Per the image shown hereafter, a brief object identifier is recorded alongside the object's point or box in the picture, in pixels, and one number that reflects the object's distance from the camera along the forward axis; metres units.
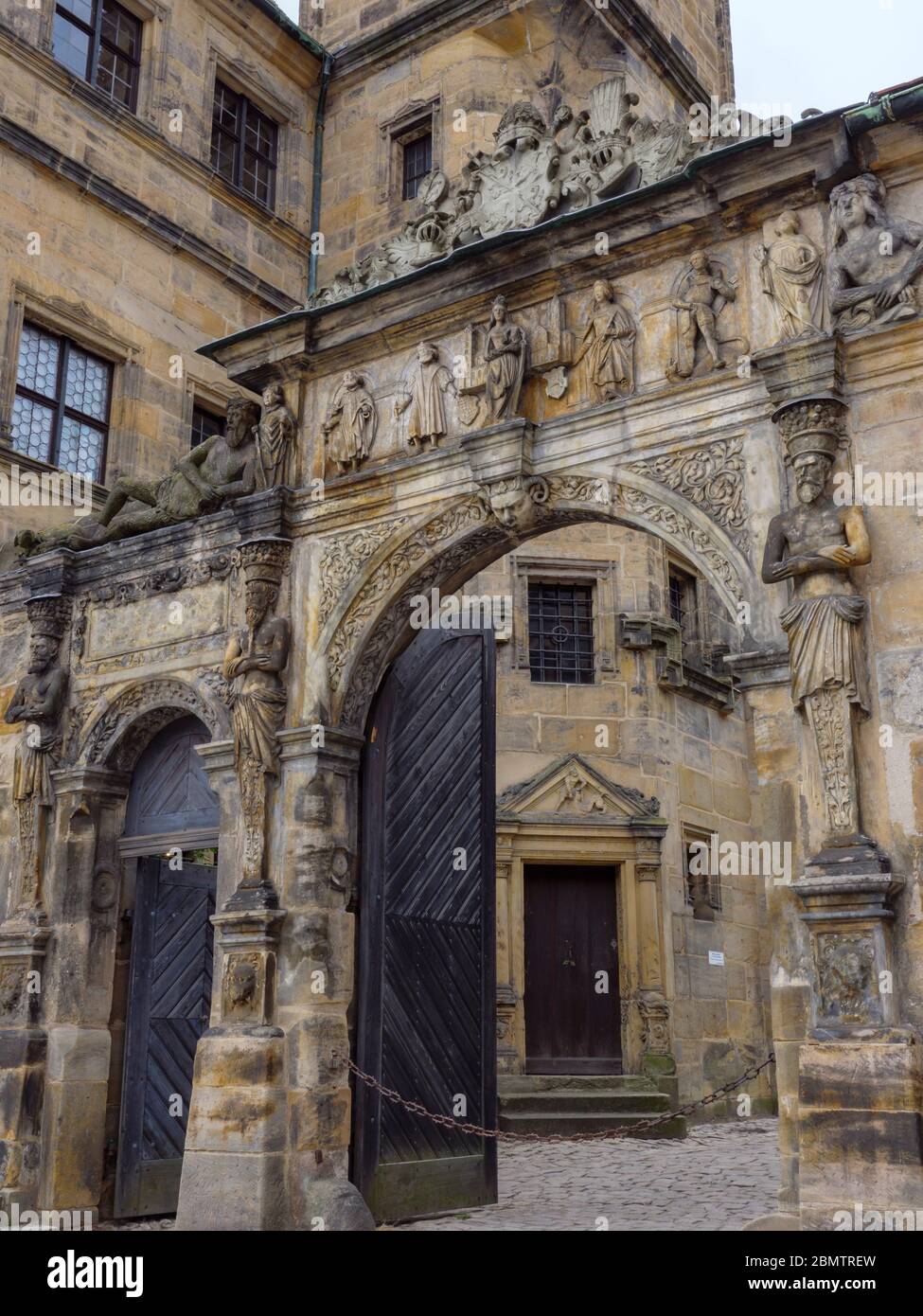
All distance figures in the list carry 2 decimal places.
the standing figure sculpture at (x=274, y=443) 8.78
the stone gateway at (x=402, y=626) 6.19
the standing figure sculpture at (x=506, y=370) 7.75
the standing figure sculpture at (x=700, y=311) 7.09
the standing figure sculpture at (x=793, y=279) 6.66
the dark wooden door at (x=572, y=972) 14.77
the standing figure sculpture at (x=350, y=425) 8.48
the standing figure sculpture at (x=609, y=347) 7.42
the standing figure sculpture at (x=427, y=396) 8.10
